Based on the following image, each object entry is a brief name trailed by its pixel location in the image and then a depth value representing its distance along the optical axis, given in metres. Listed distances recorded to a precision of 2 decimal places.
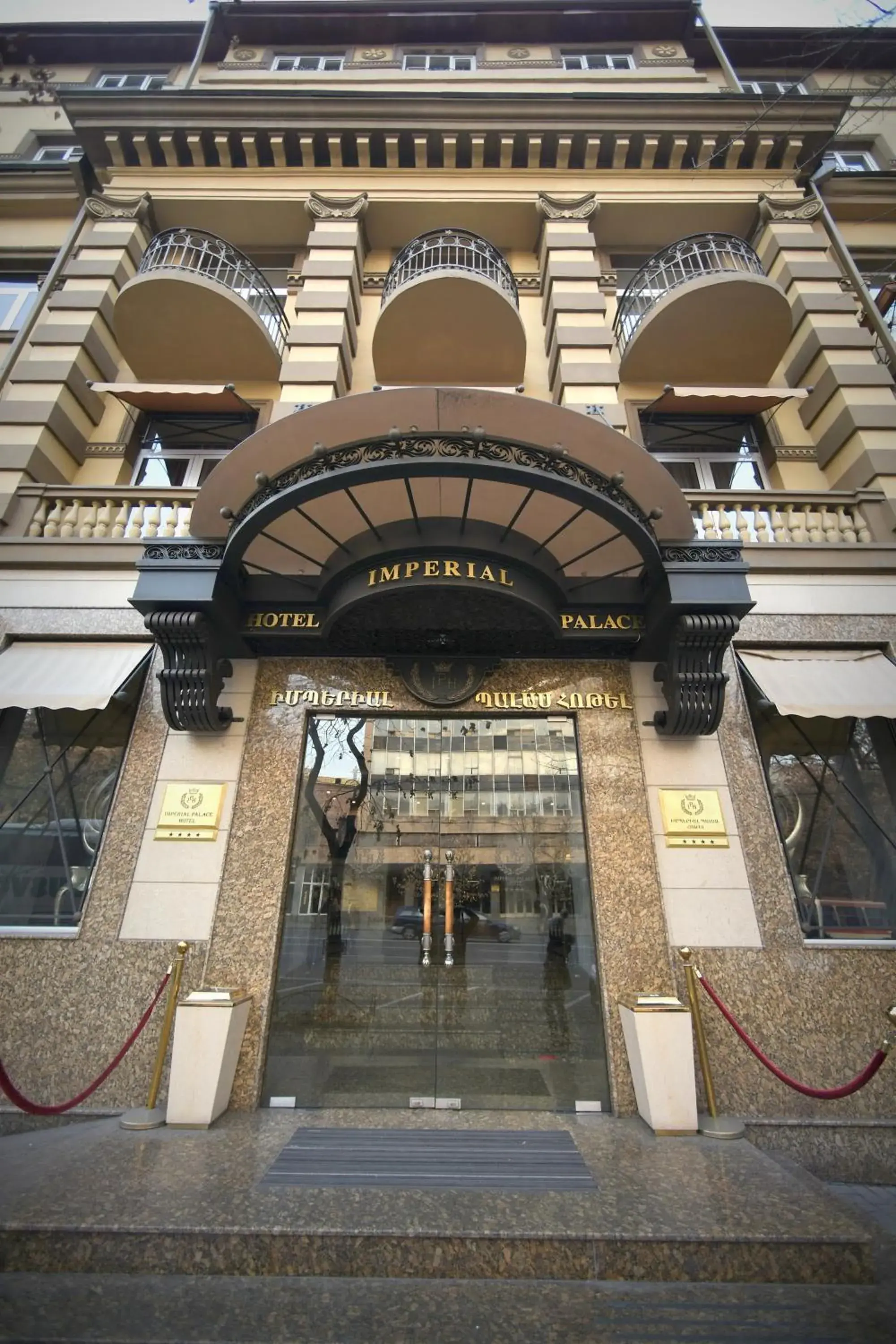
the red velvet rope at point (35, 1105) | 4.17
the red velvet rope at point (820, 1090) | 3.91
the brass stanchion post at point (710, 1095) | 5.08
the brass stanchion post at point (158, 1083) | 5.11
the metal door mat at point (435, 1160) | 4.22
